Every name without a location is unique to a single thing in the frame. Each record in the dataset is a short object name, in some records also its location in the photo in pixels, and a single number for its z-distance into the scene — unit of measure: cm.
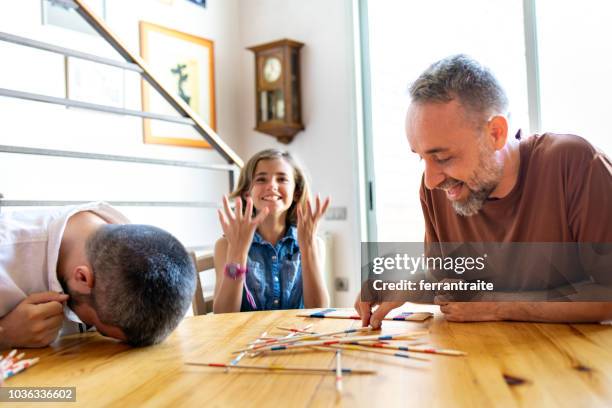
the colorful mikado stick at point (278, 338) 107
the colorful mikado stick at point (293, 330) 117
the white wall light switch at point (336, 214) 412
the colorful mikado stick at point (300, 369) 85
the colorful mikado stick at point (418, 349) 94
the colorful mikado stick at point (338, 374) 77
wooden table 73
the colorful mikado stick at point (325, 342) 100
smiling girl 190
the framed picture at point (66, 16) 318
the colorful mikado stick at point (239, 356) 93
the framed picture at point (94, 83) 327
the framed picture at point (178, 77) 384
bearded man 133
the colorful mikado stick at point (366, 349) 93
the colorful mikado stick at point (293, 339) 103
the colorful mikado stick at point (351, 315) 128
